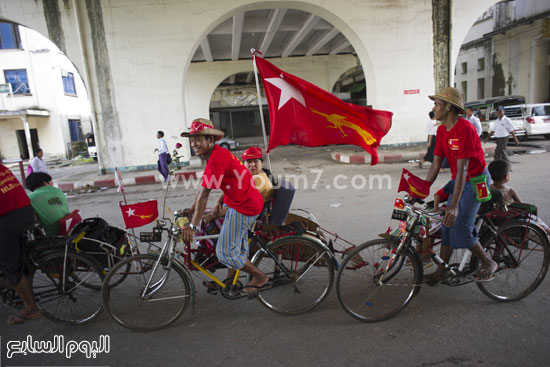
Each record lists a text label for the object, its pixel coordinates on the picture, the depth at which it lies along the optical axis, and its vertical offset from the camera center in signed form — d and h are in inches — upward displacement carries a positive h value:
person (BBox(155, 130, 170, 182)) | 402.3 -17.4
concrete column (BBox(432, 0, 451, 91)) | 517.0 +120.5
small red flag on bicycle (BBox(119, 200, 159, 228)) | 114.0 -23.5
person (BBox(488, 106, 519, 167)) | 339.0 -16.1
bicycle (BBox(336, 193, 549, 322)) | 110.0 -48.4
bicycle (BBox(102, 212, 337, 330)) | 111.3 -47.3
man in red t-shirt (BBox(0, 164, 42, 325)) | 112.4 -27.7
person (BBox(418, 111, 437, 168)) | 347.5 -17.7
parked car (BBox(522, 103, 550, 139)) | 559.2 -9.5
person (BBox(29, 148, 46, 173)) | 353.7 -12.2
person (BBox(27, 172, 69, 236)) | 129.2 -19.8
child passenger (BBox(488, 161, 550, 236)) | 132.6 -24.4
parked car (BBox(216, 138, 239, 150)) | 835.4 -18.0
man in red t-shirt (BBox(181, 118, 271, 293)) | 104.9 -19.8
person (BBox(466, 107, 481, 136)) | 335.4 -0.9
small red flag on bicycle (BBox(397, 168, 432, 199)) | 114.1 -21.2
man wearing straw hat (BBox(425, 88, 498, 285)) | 107.0 -16.6
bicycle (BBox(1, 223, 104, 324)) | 119.0 -44.6
